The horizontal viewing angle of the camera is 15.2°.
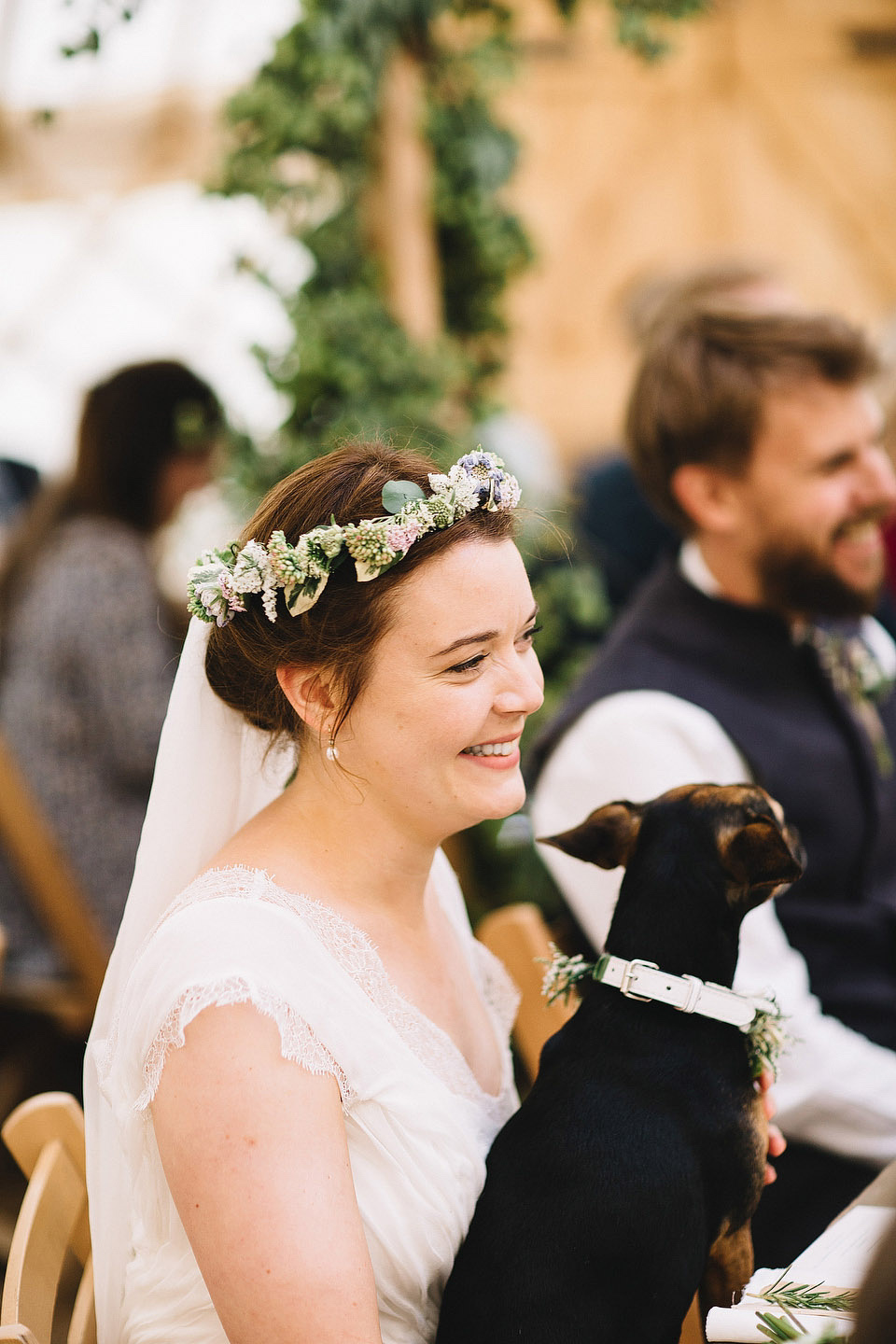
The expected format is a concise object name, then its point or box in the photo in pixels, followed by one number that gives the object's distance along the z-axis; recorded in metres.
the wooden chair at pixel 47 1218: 1.83
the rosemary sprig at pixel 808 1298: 1.75
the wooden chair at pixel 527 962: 2.09
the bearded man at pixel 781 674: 2.15
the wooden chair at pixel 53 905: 2.54
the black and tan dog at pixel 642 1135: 1.78
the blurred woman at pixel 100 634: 2.74
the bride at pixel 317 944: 1.75
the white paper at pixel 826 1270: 1.75
